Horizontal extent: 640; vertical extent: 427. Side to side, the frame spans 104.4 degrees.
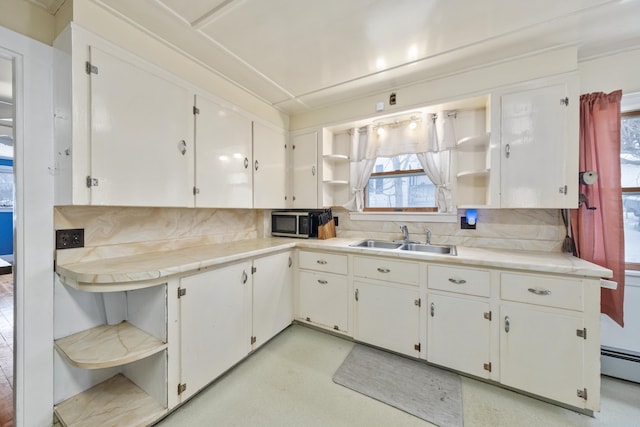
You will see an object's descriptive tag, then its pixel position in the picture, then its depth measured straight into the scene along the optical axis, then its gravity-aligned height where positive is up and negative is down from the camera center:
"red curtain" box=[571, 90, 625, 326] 1.84 +0.13
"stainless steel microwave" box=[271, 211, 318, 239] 2.89 -0.14
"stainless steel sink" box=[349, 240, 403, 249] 2.68 -0.34
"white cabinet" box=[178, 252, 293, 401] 1.64 -0.80
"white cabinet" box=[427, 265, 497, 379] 1.83 -0.83
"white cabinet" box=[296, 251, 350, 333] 2.43 -0.79
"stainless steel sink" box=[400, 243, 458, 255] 2.39 -0.36
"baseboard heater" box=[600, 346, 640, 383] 1.85 -1.15
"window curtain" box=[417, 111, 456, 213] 2.47 +0.58
